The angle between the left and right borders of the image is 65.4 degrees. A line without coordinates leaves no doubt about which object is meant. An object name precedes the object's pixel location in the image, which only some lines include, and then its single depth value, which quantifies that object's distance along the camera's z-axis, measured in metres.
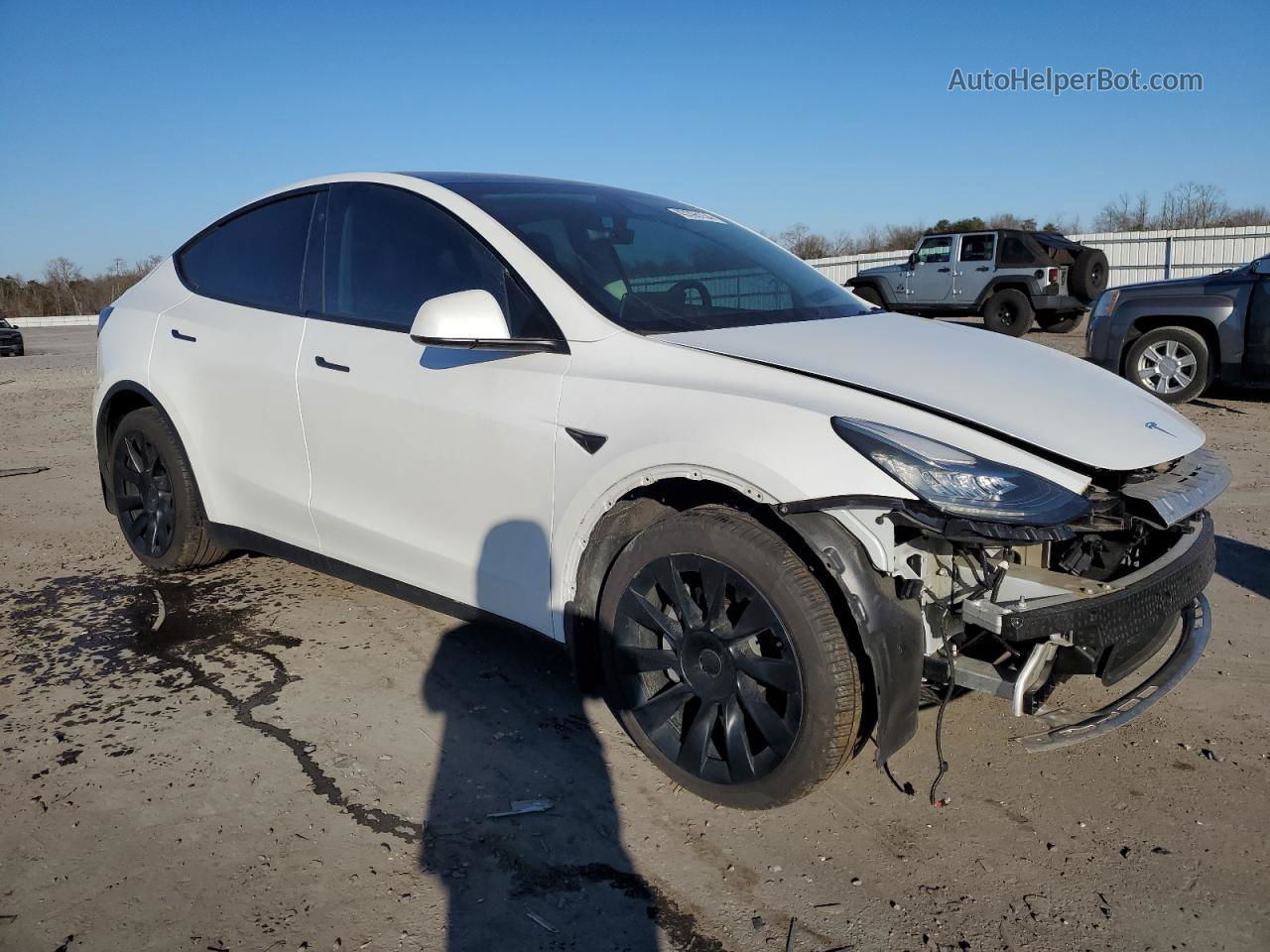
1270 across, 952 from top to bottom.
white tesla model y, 2.36
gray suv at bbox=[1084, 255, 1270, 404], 8.73
